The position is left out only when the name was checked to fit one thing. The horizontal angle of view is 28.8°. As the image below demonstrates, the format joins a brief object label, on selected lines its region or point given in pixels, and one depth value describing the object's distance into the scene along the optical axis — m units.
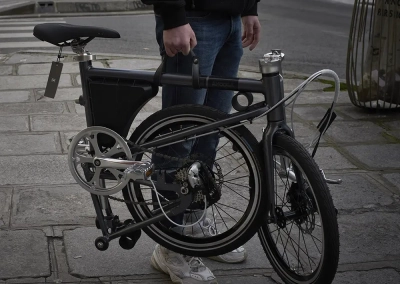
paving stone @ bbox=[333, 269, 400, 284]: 3.19
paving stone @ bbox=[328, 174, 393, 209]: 4.09
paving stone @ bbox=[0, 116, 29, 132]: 5.50
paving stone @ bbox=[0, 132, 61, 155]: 4.95
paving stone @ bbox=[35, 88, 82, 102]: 6.46
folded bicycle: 2.85
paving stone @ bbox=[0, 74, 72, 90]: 6.97
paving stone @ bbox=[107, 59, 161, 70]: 7.92
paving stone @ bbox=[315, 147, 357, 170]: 4.75
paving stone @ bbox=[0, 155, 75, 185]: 4.37
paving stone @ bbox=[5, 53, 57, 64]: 8.36
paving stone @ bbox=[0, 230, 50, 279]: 3.22
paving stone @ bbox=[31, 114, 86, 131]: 5.53
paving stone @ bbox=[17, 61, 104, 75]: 7.70
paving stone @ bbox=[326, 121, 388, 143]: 5.36
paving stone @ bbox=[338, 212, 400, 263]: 3.44
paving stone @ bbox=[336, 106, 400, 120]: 5.98
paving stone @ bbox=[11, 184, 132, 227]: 3.78
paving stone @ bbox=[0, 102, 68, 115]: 5.99
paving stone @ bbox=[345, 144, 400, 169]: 4.78
